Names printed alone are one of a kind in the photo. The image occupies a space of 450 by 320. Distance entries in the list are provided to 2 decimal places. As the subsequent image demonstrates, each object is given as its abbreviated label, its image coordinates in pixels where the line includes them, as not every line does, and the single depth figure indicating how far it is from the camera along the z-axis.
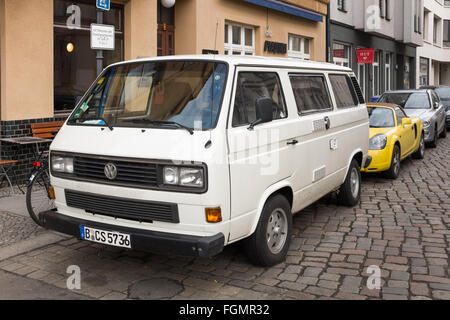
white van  4.37
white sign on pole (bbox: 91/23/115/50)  7.52
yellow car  9.82
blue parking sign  7.61
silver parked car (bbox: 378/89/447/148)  14.50
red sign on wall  22.38
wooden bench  9.54
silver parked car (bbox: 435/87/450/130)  20.33
